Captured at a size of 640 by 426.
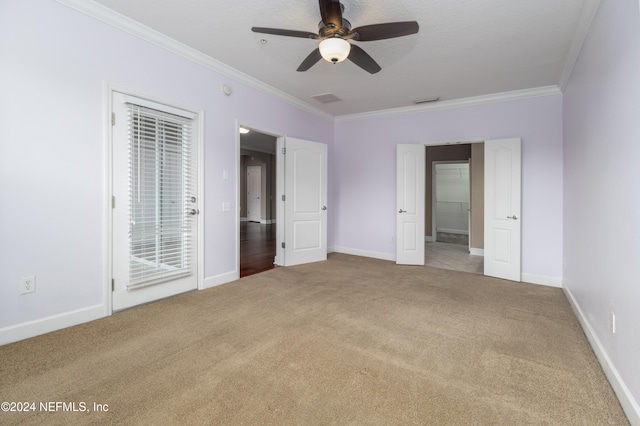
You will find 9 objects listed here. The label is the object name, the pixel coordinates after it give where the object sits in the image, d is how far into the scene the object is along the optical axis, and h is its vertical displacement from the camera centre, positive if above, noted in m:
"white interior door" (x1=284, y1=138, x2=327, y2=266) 4.93 +0.16
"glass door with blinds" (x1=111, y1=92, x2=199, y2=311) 2.86 +0.10
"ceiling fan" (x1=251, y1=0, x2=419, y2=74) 2.25 +1.45
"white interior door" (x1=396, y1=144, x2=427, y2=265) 5.17 +0.20
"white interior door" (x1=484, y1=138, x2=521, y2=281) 4.28 +0.05
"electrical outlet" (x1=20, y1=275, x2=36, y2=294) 2.31 -0.59
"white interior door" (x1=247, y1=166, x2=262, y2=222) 11.58 +0.74
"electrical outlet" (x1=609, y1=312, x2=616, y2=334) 1.89 -0.73
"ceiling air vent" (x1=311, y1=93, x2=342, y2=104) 4.80 +1.90
